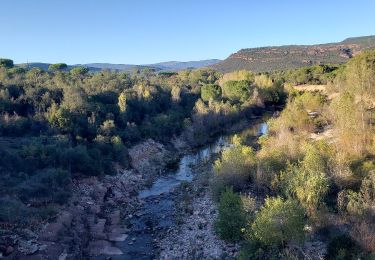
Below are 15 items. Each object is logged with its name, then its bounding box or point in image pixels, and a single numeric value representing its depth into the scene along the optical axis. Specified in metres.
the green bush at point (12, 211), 25.16
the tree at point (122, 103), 52.62
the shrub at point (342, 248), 18.17
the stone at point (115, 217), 29.86
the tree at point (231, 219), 22.78
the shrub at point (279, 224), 19.45
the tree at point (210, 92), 73.31
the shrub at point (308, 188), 22.78
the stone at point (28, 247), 22.75
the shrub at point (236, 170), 29.83
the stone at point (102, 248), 25.00
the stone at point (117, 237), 26.93
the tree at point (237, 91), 76.87
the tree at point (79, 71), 91.84
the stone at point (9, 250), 21.97
